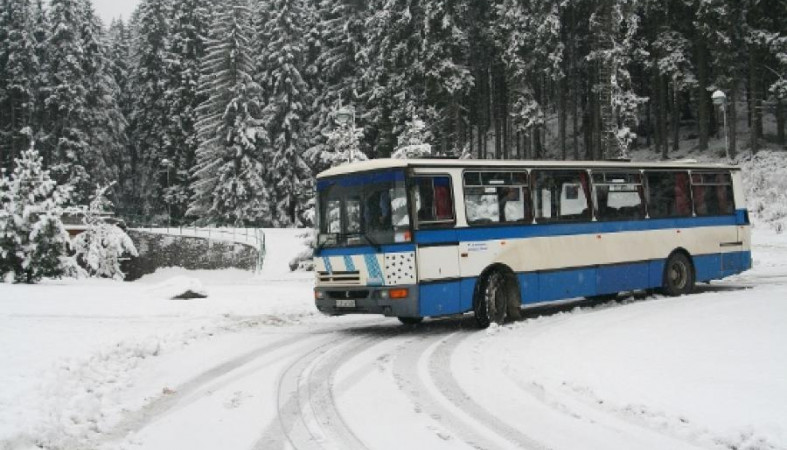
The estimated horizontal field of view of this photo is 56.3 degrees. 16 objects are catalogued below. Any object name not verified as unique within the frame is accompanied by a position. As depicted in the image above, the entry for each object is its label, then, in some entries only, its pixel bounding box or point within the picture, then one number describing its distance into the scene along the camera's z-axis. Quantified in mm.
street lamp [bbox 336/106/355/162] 22942
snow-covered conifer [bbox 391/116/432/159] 27906
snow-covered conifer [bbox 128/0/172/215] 60562
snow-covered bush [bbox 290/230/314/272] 30172
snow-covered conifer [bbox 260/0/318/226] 49281
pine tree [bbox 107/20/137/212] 65000
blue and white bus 12500
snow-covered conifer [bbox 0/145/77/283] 22031
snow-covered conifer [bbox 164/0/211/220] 58781
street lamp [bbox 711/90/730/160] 31219
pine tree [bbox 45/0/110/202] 53750
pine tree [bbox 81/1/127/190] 56594
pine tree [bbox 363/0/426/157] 41469
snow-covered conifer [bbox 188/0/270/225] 48719
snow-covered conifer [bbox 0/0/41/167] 58875
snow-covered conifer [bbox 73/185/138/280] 33594
